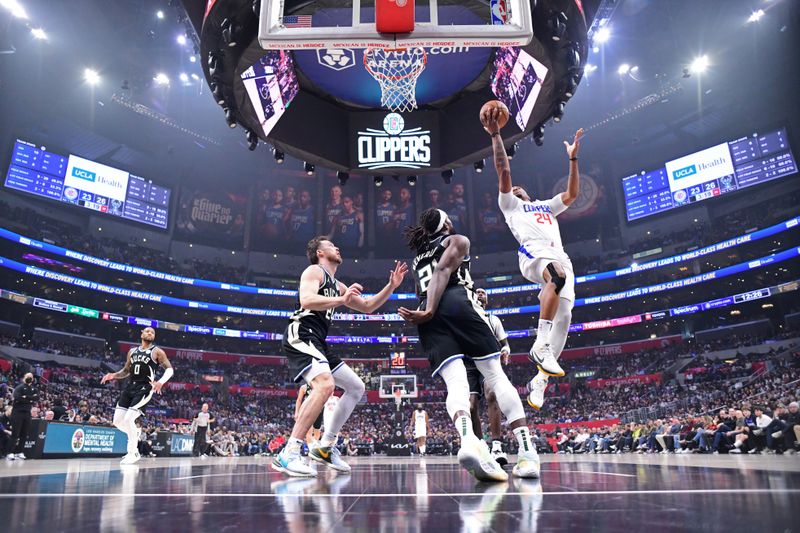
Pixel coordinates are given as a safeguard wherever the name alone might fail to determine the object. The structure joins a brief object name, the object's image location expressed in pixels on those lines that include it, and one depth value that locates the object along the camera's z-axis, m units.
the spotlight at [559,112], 8.11
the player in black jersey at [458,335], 3.87
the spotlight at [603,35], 32.19
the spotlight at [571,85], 7.73
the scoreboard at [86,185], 34.28
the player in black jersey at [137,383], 8.75
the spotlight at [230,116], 8.11
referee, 16.84
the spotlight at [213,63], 7.41
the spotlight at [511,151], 9.05
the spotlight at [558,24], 7.03
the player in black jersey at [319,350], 4.62
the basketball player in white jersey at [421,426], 18.47
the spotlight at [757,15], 29.66
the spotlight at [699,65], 33.38
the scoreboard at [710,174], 34.19
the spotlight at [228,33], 7.05
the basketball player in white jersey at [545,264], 5.00
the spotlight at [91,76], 32.84
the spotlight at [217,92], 7.69
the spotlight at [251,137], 8.62
